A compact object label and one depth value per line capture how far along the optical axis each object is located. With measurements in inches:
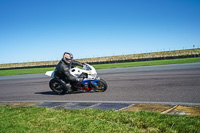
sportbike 313.6
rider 315.6
